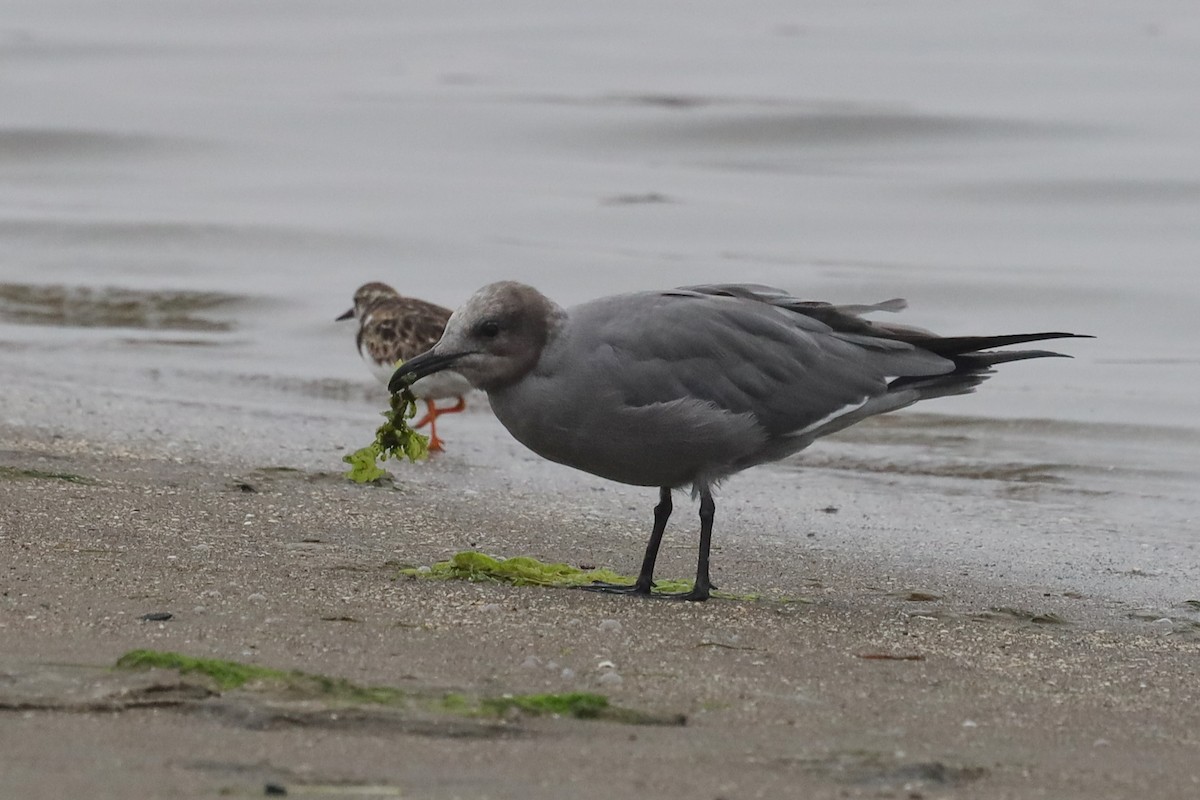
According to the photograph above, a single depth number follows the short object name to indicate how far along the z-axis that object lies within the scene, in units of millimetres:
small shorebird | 19297
